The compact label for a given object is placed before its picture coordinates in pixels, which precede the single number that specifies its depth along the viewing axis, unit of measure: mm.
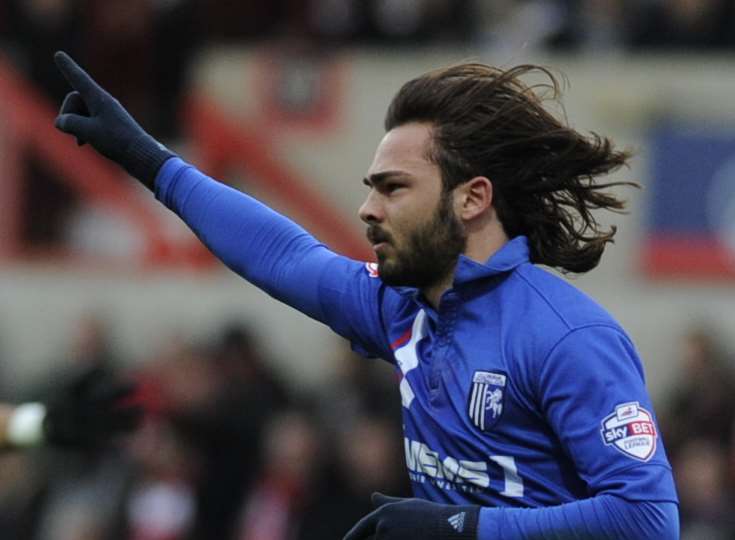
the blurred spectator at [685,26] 20203
